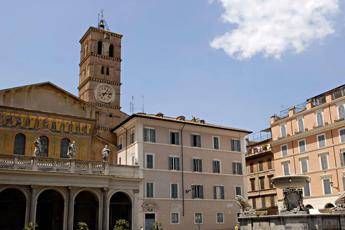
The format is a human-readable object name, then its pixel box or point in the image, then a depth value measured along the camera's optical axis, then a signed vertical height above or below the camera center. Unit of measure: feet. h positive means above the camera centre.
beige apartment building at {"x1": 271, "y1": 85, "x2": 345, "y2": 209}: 140.87 +24.26
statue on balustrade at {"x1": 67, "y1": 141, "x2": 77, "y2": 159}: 116.37 +18.67
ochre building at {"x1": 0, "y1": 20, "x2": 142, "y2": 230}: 108.27 +13.20
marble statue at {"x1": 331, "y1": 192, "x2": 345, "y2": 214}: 73.57 +1.26
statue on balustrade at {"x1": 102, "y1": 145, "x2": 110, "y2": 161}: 119.75 +18.13
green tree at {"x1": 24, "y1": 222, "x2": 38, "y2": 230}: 90.98 -1.51
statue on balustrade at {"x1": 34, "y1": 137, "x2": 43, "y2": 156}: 110.89 +18.97
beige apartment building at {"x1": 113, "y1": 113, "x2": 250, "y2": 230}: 125.90 +15.19
